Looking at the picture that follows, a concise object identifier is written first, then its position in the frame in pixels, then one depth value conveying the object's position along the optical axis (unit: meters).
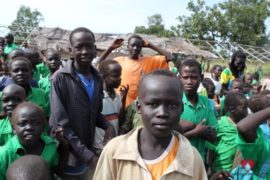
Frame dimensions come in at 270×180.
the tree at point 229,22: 35.72
